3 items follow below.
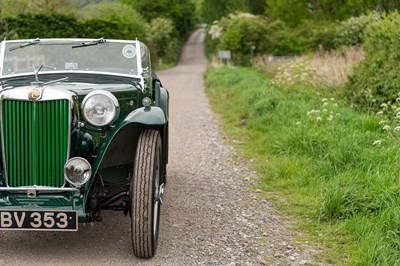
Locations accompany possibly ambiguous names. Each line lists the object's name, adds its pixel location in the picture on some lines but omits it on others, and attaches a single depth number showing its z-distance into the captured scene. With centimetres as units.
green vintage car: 419
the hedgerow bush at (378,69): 1020
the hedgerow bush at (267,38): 3316
